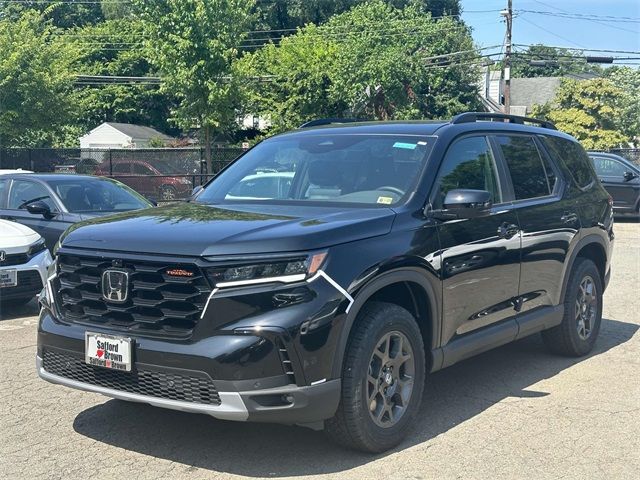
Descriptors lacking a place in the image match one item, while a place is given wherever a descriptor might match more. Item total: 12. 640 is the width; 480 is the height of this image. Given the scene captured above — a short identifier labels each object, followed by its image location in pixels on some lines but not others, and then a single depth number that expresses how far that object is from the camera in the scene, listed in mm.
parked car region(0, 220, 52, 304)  8266
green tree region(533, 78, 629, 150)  42656
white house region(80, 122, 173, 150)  50656
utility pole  34250
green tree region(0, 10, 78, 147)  28312
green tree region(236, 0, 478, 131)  43500
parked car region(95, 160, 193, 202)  25406
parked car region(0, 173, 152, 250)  10016
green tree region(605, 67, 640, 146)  48344
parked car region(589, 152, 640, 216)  19969
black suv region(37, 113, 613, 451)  3889
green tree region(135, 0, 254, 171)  28672
